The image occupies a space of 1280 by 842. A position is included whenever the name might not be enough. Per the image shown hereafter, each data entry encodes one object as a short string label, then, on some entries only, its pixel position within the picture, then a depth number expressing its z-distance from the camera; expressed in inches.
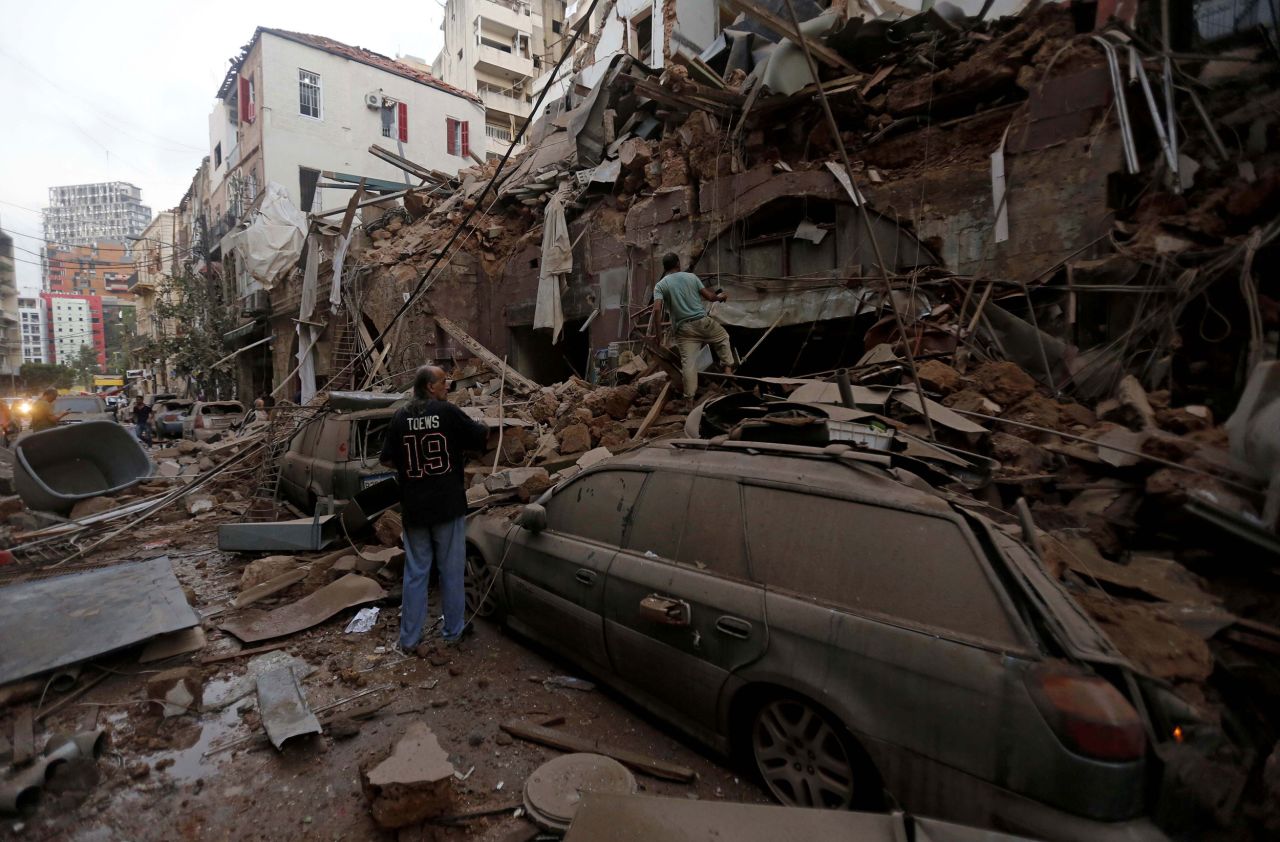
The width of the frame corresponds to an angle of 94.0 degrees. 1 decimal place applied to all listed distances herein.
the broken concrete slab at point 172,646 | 151.0
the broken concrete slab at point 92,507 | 289.3
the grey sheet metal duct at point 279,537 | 223.8
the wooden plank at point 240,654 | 155.6
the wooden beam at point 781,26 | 279.7
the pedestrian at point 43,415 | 575.2
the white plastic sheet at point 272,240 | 741.3
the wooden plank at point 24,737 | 108.8
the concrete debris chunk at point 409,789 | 94.4
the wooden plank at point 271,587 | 190.7
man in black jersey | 156.3
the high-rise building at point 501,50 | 1520.7
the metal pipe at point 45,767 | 97.7
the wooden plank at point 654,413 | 262.7
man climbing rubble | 268.8
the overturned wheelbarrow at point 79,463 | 287.1
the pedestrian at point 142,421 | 590.9
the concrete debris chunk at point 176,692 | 131.6
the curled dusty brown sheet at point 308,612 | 170.9
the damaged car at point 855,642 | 72.4
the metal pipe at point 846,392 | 198.2
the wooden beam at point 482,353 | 415.5
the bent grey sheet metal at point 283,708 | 119.1
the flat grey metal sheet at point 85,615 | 136.1
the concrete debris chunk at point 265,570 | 205.5
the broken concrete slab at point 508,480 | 200.1
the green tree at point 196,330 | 920.3
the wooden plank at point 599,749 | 110.7
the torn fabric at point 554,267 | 448.8
